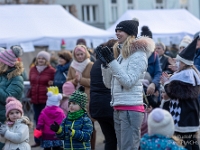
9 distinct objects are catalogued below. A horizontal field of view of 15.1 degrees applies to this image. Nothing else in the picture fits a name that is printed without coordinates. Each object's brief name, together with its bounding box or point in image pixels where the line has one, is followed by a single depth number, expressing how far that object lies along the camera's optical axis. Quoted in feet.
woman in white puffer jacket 28.39
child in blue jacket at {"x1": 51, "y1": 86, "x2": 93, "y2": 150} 31.28
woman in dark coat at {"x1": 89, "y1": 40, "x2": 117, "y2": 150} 34.50
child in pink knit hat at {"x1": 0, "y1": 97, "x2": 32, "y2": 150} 32.76
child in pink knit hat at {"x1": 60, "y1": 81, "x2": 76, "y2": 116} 43.09
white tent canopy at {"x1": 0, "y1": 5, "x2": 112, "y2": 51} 72.15
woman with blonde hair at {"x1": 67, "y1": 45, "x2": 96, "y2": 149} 41.96
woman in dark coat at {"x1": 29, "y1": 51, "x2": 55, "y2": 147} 50.66
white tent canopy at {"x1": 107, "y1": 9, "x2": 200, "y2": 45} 90.16
